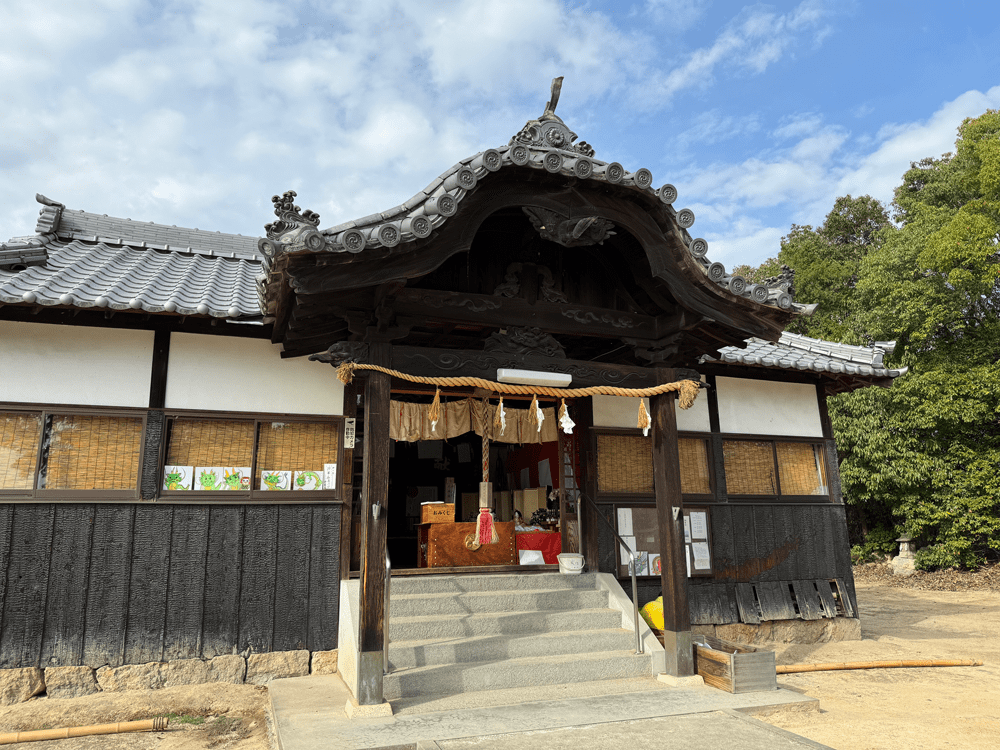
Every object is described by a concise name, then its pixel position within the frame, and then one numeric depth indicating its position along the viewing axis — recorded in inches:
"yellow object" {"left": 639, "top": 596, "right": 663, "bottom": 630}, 304.8
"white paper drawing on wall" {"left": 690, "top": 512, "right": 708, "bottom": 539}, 369.4
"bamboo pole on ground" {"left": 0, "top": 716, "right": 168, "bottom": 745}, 216.8
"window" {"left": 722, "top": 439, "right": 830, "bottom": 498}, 388.8
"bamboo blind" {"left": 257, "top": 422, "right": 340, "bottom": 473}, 297.1
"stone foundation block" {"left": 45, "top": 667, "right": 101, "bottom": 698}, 252.4
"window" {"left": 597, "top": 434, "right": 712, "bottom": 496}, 357.7
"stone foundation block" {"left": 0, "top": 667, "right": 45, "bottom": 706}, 247.0
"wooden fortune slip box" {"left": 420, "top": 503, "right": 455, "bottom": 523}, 374.6
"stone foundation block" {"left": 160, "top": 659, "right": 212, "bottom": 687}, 263.7
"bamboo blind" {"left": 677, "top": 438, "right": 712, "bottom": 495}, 374.9
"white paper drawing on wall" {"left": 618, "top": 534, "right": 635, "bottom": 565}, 349.1
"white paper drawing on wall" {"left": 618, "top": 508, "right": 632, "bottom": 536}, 351.9
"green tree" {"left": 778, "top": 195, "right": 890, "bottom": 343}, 943.0
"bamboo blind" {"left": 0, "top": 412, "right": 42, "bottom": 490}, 262.8
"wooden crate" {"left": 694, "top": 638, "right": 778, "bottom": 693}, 241.0
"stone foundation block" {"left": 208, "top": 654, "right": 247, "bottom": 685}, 269.1
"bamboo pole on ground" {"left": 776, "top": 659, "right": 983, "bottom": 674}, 311.0
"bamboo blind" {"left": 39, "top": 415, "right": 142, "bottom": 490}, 268.7
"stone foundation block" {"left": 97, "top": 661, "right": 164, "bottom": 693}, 257.8
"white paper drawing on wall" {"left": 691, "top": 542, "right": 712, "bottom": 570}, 366.3
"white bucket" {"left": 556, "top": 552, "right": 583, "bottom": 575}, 329.1
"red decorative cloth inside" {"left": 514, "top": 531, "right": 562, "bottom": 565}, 367.2
